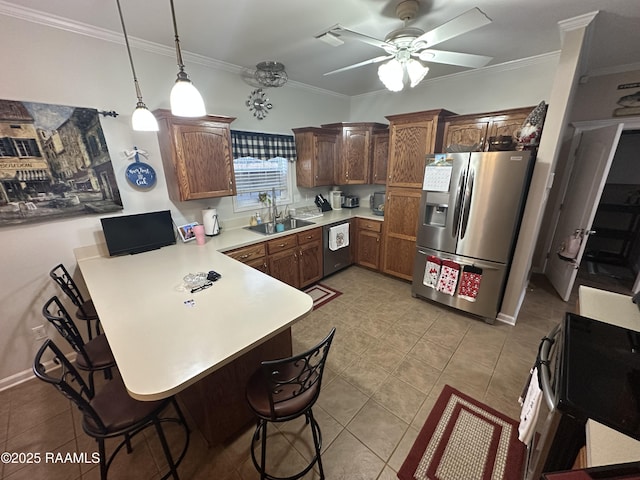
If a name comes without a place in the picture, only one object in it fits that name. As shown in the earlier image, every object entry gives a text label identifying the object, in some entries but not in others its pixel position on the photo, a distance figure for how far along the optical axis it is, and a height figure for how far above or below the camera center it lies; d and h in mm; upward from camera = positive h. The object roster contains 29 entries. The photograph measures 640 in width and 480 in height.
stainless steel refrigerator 2266 -592
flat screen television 2145 -543
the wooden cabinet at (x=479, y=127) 2600 +384
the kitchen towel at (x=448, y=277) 2680 -1175
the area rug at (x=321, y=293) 3046 -1565
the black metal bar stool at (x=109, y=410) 1000 -1049
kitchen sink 3076 -732
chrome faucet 3336 -532
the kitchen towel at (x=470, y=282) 2564 -1173
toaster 4160 -562
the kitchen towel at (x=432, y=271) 2797 -1161
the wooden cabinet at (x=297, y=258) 2848 -1062
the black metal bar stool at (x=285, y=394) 1064 -1072
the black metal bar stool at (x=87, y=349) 1338 -1067
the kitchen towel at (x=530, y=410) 996 -1011
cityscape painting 1753 +52
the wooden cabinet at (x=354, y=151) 3633 +211
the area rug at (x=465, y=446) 1371 -1610
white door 2590 -375
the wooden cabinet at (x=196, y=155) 2242 +125
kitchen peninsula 1031 -757
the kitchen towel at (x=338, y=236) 3398 -934
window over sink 3007 +18
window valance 2920 +268
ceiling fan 1413 +753
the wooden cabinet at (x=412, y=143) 2801 +245
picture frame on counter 2512 -617
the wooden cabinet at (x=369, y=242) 3551 -1078
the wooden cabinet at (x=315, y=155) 3449 +157
